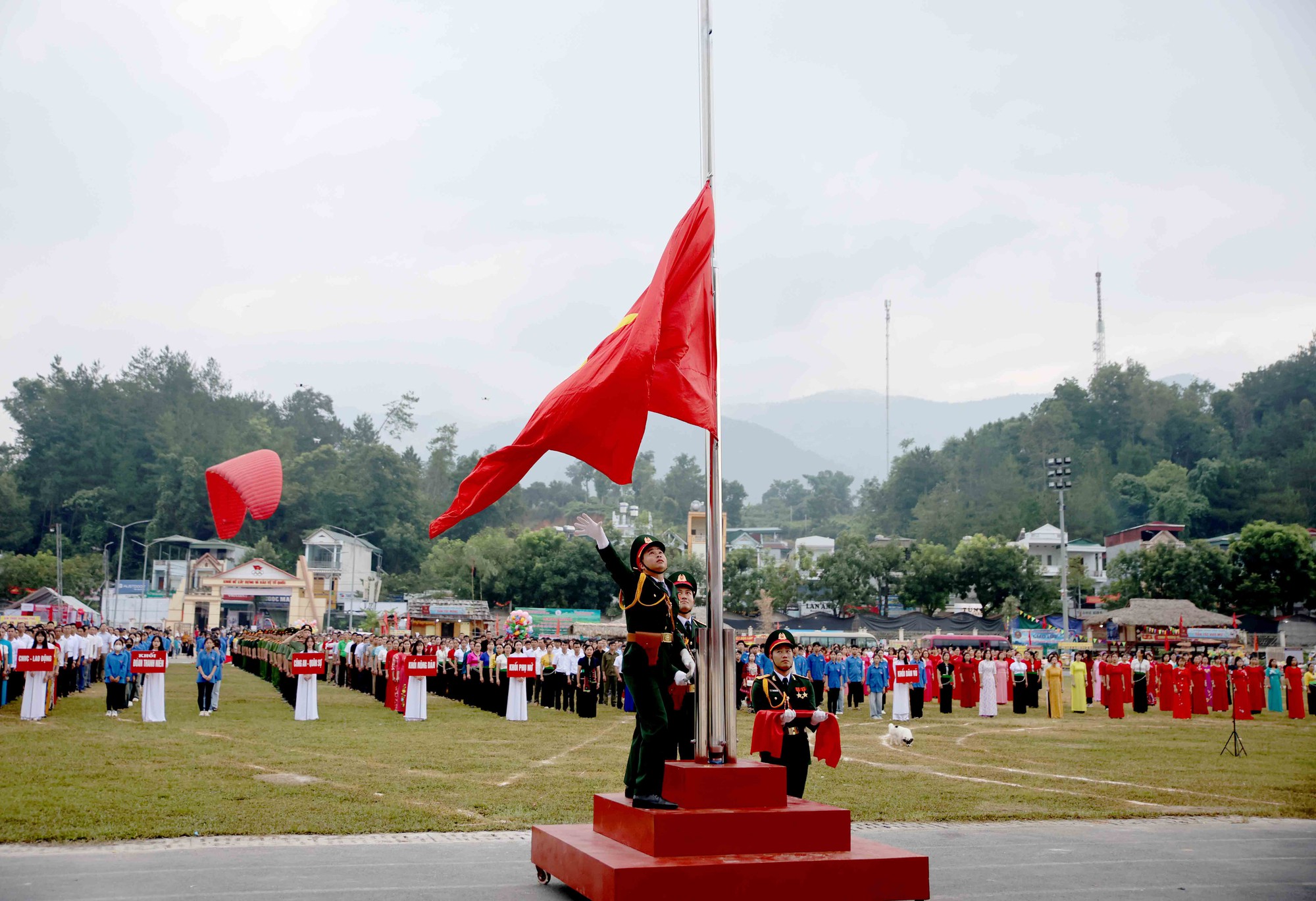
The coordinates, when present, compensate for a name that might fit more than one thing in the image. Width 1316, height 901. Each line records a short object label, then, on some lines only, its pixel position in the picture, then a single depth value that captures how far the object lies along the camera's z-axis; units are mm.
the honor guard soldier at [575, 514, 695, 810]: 6797
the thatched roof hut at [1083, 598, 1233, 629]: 41125
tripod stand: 16000
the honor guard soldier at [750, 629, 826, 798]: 8227
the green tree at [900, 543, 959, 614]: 52844
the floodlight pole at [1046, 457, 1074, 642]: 44969
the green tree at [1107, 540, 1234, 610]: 50000
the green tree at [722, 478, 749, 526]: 155250
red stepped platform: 6105
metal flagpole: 6965
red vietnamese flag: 7145
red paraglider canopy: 23641
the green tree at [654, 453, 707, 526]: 127625
